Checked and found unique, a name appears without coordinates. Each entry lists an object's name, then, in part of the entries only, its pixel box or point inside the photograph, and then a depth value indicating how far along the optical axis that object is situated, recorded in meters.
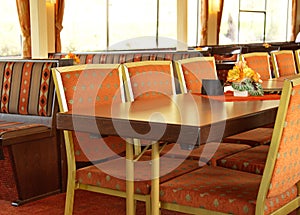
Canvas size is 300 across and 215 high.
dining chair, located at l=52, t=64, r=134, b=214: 2.75
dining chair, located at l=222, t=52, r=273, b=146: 3.41
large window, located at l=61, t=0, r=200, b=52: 9.33
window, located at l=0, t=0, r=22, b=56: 8.14
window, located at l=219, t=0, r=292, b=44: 12.84
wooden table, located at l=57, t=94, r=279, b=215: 2.11
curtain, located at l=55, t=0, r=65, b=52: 8.75
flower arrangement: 3.08
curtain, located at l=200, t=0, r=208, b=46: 11.59
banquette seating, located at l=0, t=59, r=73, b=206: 3.70
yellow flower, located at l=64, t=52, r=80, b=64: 6.99
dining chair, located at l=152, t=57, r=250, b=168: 3.02
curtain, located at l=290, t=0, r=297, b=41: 15.66
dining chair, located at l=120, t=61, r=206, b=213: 2.49
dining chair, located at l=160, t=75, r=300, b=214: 2.12
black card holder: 3.04
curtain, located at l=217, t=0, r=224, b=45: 12.04
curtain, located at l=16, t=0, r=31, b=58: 8.12
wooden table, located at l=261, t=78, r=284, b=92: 3.61
